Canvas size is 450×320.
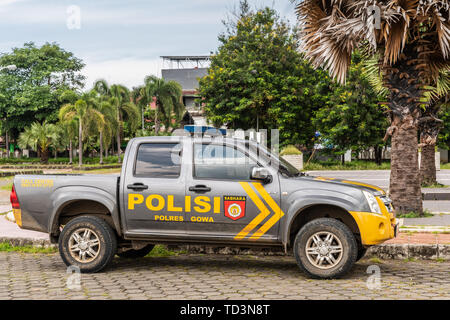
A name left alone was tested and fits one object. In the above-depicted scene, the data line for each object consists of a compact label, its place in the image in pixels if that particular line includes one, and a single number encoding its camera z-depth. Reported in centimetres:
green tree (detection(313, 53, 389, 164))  3466
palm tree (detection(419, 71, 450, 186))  1533
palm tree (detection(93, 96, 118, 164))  4749
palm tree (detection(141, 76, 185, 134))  5288
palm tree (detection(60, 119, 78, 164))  4812
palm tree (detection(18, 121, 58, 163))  5253
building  6769
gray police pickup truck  650
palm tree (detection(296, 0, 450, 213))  1067
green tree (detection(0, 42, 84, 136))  5666
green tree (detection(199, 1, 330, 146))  3672
